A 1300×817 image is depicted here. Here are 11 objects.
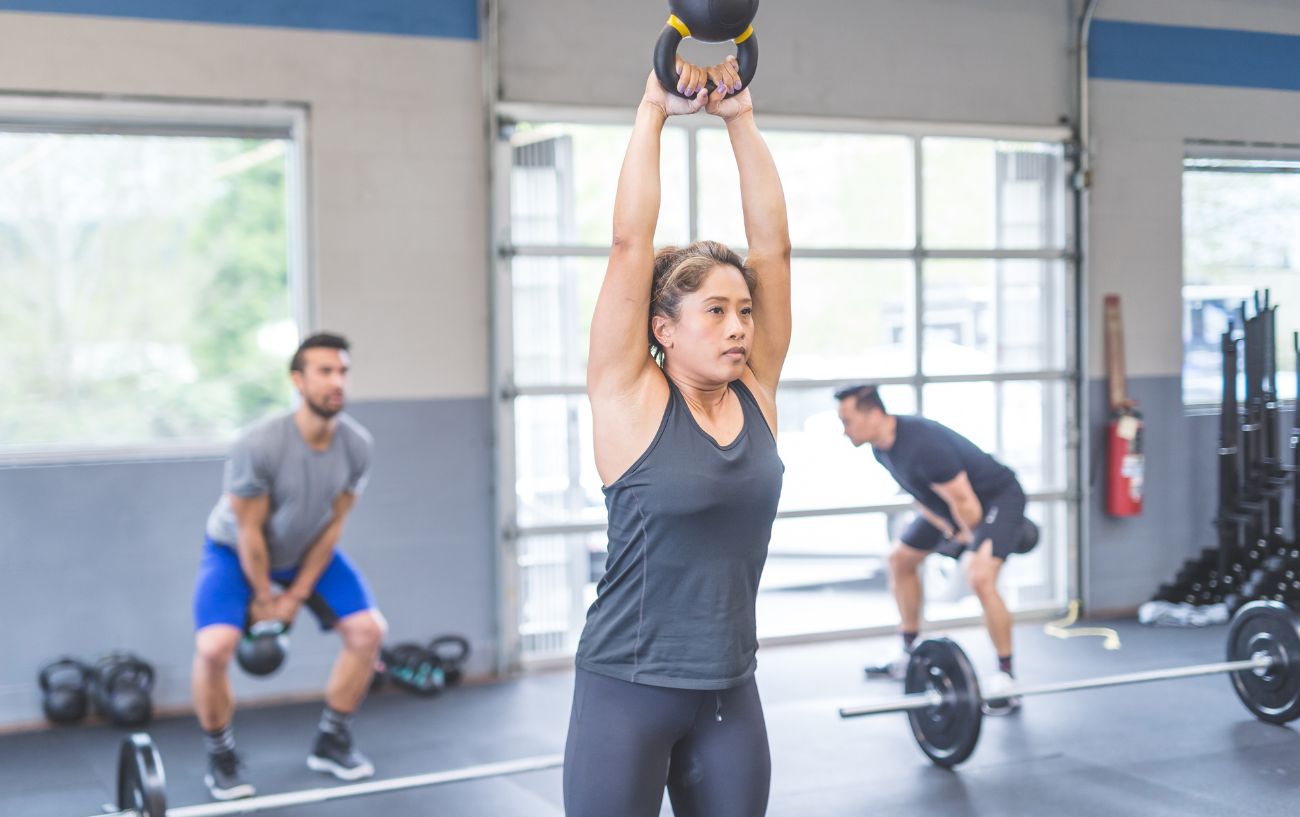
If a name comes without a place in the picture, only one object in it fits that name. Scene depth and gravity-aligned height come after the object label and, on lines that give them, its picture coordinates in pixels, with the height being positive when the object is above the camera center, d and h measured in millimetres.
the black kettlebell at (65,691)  4320 -1026
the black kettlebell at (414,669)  4738 -1058
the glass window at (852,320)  5602 +256
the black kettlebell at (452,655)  4871 -1043
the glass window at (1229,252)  6277 +606
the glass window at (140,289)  4516 +344
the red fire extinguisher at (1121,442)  5895 -304
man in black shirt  4238 -375
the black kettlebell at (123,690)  4301 -1027
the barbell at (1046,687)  3488 -873
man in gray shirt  3605 -497
